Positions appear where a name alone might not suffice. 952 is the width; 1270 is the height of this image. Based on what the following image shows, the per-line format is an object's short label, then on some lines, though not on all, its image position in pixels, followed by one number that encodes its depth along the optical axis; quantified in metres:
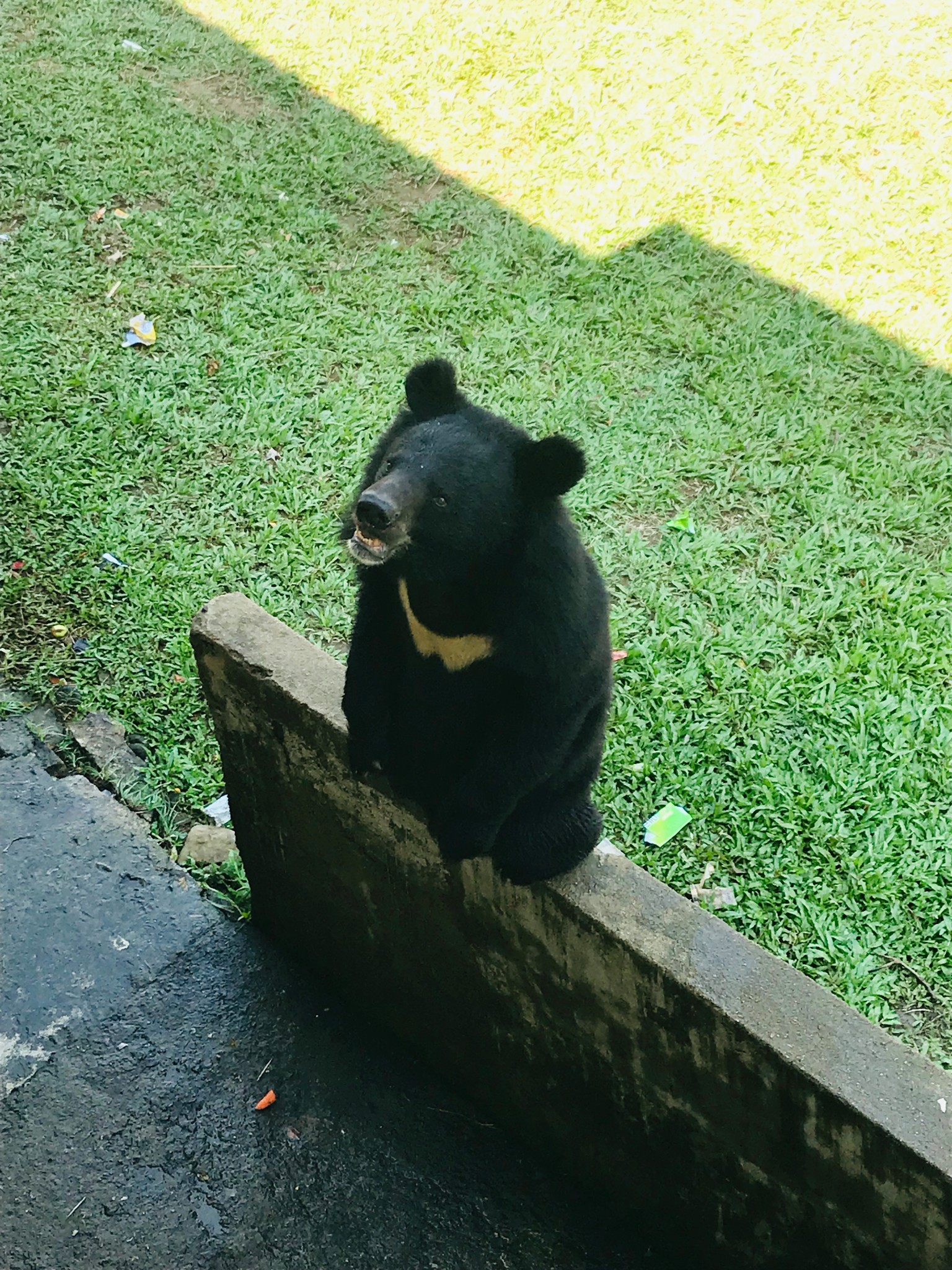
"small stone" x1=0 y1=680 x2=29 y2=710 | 3.99
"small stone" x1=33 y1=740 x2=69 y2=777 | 3.82
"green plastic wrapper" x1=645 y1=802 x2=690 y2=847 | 3.61
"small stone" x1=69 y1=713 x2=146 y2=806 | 3.79
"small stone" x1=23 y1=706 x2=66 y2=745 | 3.92
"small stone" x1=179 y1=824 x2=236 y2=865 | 3.64
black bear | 2.19
